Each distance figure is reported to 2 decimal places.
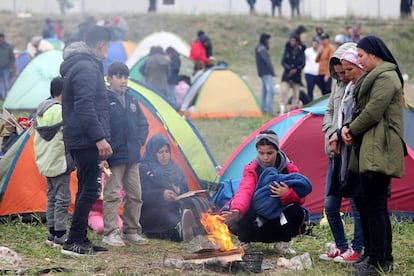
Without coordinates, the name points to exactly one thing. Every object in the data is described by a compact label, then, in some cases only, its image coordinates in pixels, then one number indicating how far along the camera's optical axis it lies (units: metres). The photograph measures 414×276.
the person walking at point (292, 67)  33.69
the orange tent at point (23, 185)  16.34
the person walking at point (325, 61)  32.62
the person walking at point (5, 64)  38.44
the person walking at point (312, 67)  33.19
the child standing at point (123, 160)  14.41
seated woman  15.25
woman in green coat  11.55
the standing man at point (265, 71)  34.41
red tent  16.39
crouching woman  13.27
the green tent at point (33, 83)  34.00
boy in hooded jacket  14.25
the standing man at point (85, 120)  12.95
